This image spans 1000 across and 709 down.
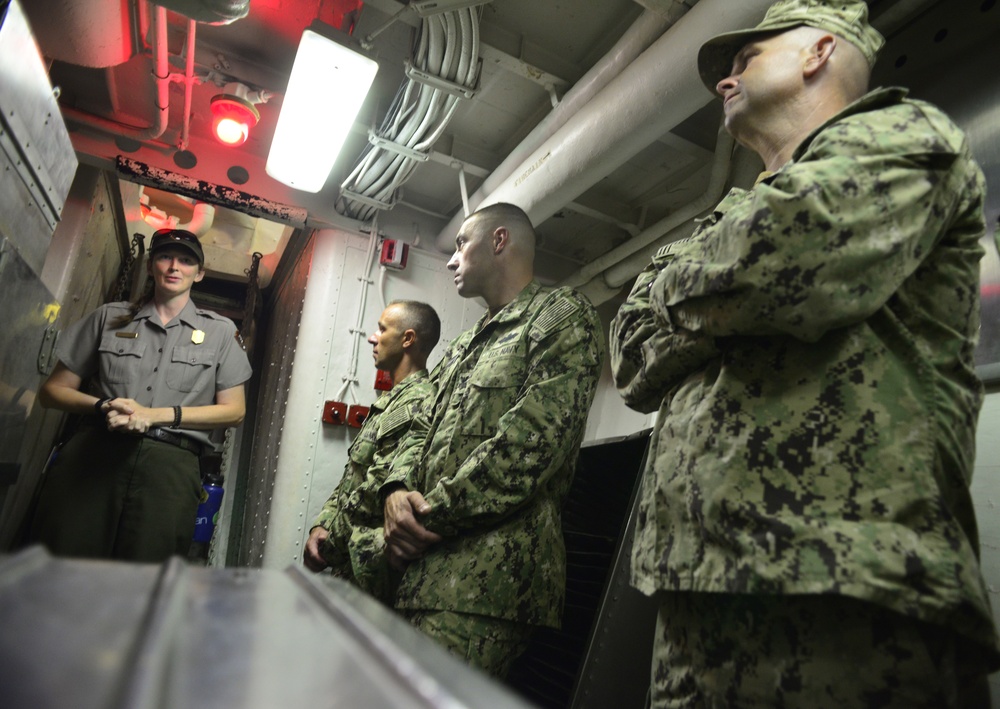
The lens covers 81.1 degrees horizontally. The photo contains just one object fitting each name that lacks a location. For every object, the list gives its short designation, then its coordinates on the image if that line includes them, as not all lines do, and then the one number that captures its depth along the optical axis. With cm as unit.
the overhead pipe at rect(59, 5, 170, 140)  249
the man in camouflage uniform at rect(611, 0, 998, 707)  85
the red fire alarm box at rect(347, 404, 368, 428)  359
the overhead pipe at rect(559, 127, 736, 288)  272
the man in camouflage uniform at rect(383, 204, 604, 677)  165
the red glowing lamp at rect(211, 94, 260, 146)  304
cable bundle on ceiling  245
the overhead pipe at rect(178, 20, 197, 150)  252
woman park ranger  232
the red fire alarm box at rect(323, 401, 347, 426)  354
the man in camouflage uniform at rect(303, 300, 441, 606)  210
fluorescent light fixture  254
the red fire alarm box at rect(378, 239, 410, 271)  391
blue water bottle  370
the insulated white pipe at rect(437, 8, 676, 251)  233
